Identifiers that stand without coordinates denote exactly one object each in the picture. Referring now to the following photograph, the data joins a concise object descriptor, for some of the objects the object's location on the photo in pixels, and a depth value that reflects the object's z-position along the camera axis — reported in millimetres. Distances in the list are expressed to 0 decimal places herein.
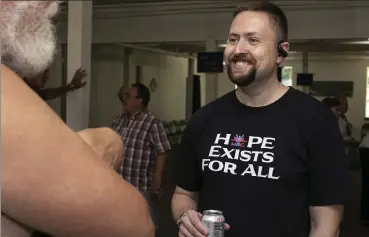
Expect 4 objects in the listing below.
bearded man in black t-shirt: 1463
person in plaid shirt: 3426
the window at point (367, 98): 13555
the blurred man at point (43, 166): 575
